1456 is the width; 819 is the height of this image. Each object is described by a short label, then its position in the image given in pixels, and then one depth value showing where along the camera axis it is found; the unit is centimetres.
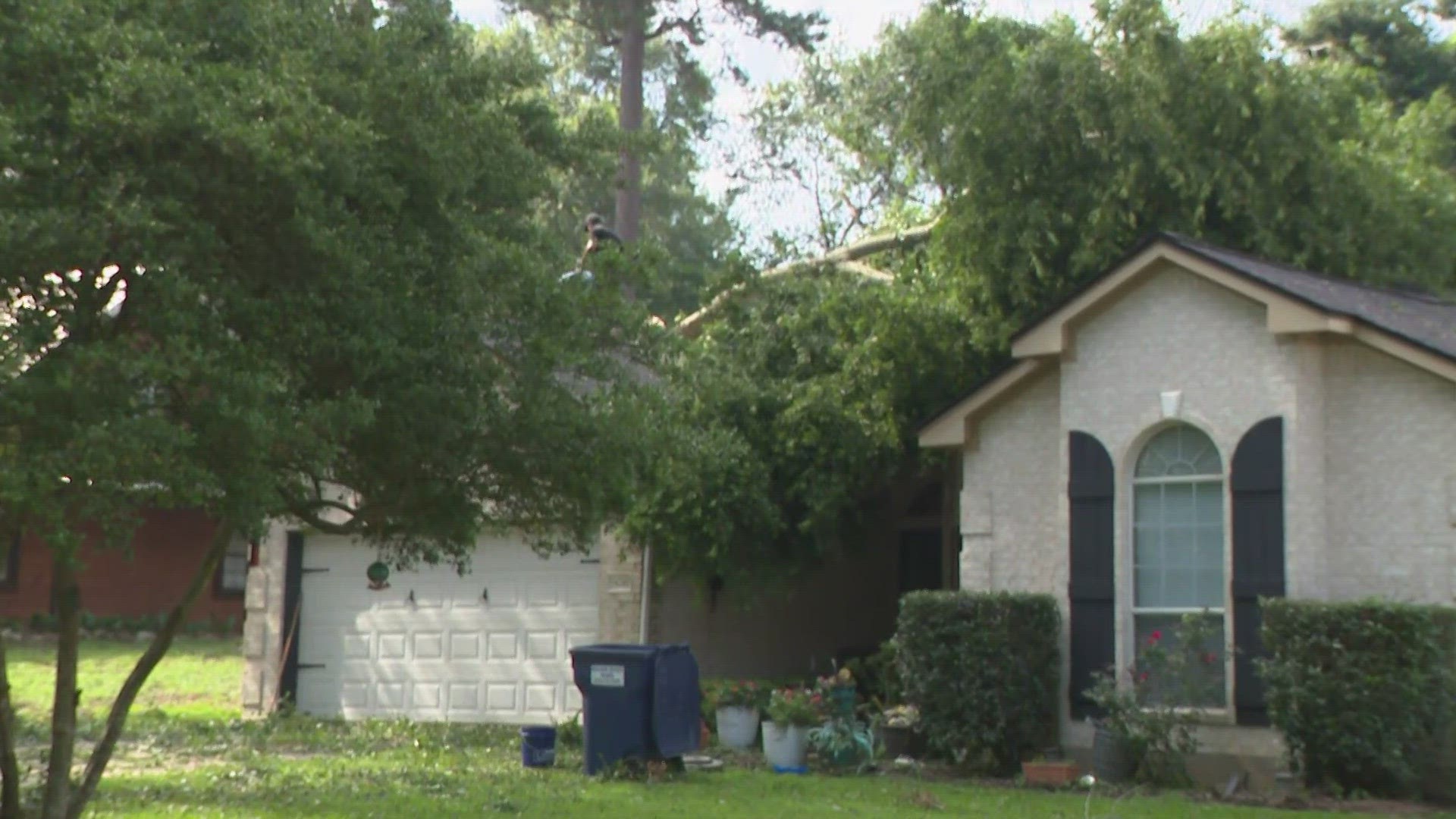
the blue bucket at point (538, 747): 1594
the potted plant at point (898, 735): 1639
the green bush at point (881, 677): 1772
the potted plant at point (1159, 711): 1455
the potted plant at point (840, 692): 1653
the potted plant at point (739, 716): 1789
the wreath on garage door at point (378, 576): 1890
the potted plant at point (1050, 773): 1473
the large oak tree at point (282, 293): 884
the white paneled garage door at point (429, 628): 2070
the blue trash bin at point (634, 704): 1512
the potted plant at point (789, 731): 1609
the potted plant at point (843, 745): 1592
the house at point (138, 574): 3166
